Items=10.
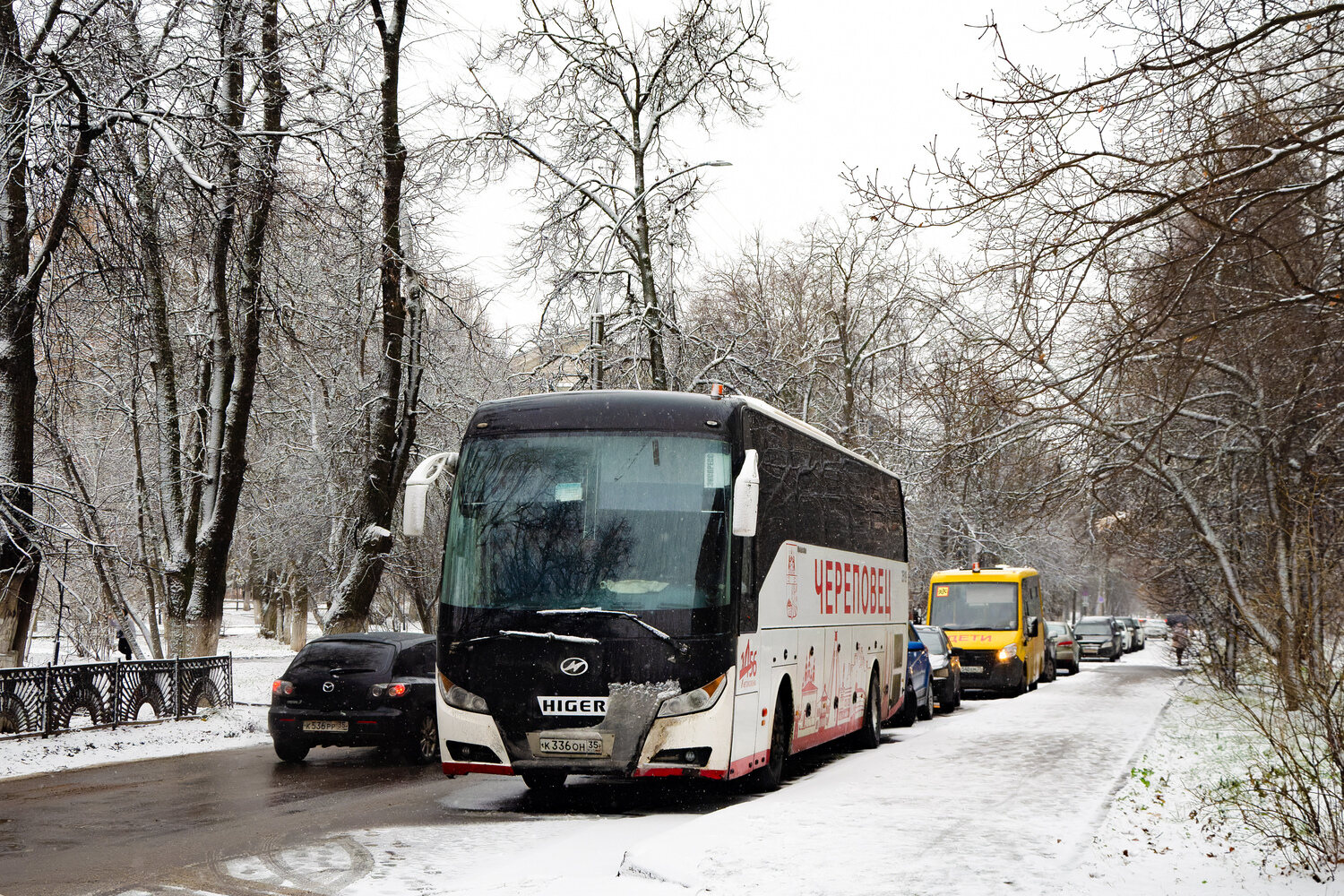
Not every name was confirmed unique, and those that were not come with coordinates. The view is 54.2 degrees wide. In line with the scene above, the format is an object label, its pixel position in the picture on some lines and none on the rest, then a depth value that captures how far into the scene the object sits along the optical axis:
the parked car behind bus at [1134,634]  73.46
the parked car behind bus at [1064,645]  44.28
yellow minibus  30.59
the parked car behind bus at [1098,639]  58.25
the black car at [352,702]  15.09
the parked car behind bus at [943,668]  25.61
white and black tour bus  10.70
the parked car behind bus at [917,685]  22.09
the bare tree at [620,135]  25.31
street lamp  24.79
